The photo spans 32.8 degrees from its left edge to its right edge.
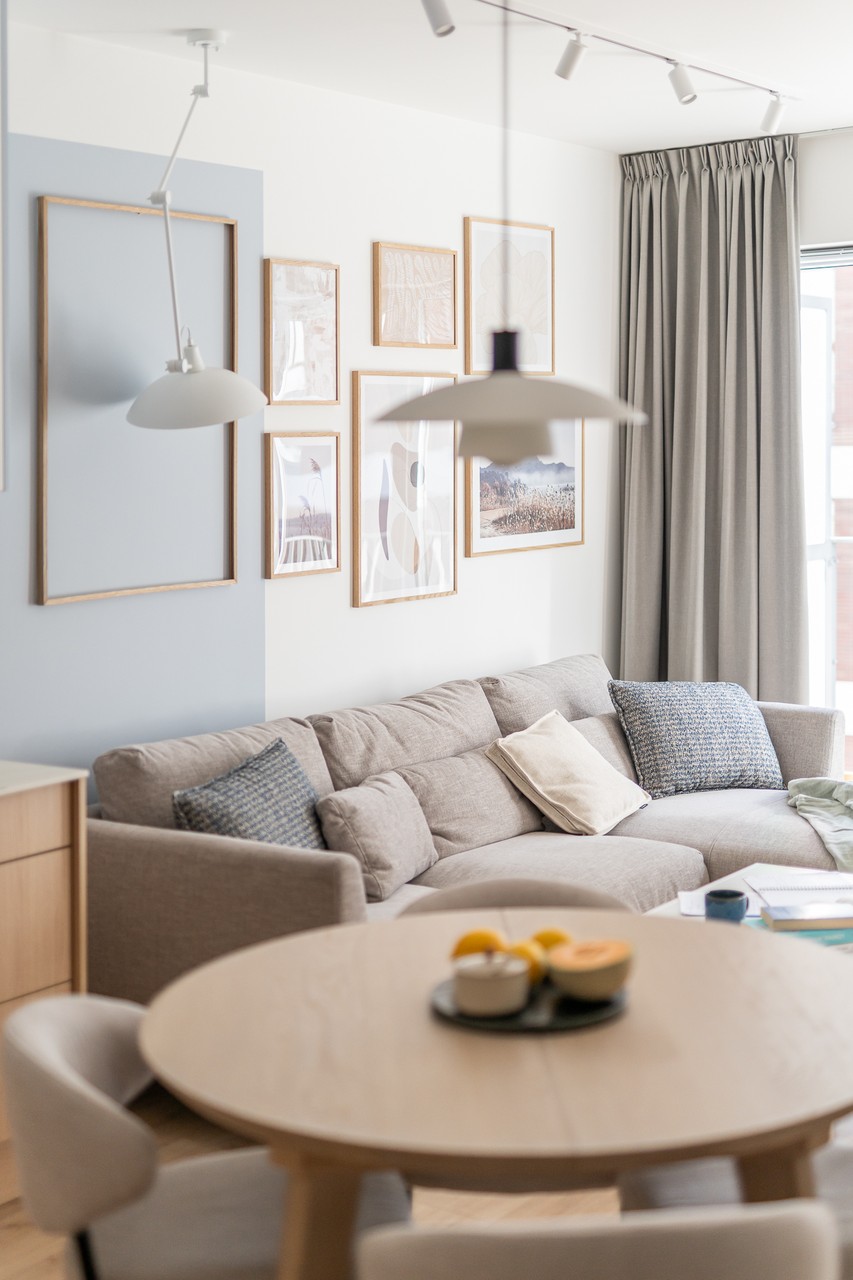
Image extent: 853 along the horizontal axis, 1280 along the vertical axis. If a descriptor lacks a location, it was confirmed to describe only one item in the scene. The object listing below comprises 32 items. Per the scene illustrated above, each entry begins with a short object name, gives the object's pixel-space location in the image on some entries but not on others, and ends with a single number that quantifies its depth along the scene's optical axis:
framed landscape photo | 5.14
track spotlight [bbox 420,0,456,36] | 3.26
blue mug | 2.95
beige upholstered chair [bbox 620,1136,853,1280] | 2.00
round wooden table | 1.61
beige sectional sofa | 3.27
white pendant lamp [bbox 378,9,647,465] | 1.86
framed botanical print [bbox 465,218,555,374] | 5.05
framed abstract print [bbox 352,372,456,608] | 4.63
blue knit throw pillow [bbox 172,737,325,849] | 3.50
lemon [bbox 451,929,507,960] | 2.03
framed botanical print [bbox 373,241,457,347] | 4.65
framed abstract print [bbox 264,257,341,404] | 4.26
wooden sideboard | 3.10
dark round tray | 1.91
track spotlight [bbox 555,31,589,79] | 3.78
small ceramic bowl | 1.91
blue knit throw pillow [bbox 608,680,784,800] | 4.90
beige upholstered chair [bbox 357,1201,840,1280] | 1.39
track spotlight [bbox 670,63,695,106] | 4.13
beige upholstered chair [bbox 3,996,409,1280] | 1.77
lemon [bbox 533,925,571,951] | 2.09
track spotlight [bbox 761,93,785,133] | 4.62
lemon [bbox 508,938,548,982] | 2.01
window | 5.73
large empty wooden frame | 3.64
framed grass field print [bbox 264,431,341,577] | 4.29
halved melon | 1.94
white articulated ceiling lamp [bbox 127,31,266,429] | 3.57
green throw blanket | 4.23
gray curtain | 5.48
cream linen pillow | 4.46
